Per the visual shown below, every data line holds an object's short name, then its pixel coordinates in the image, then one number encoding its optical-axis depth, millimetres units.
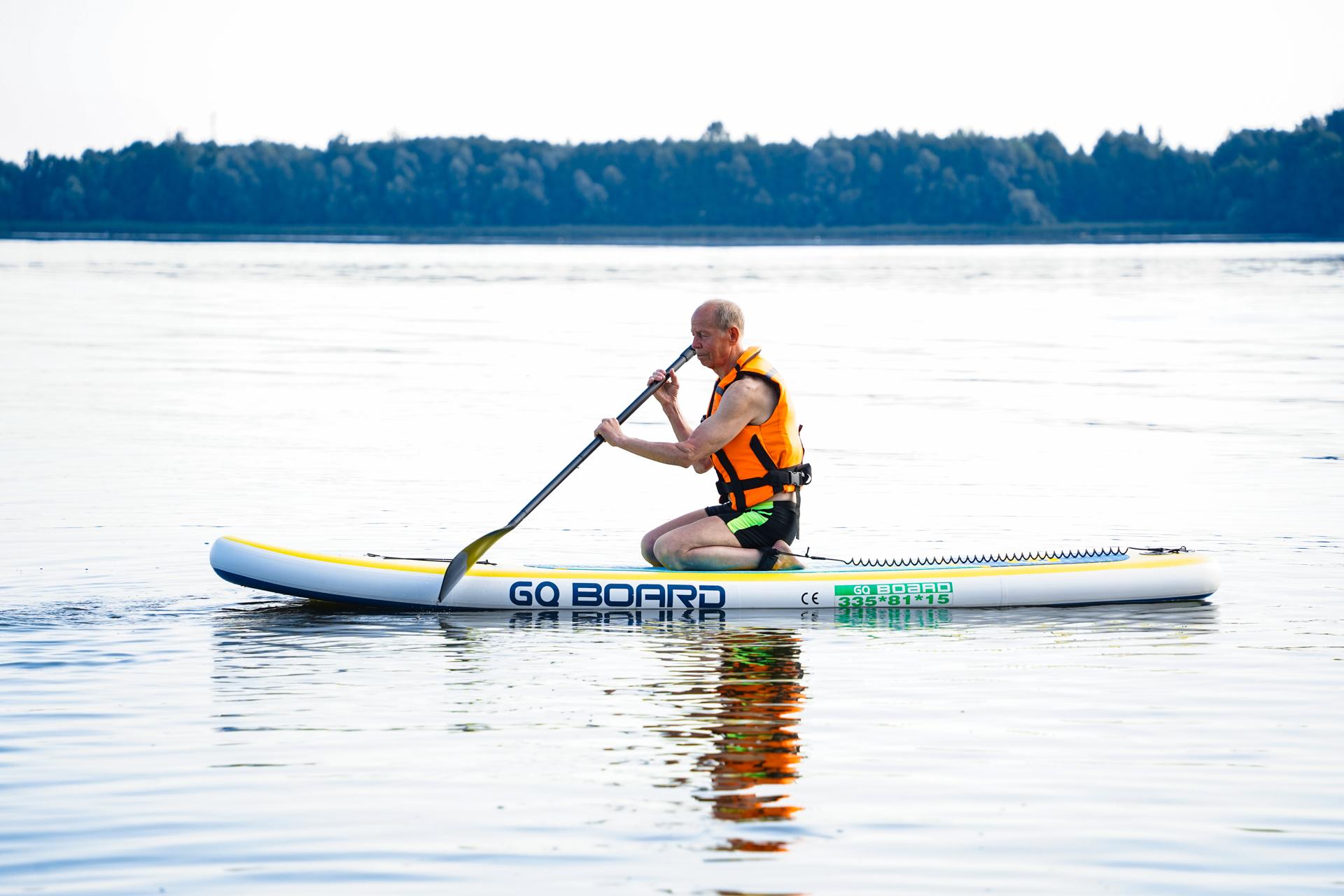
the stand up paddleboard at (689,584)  19078
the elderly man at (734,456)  18281
